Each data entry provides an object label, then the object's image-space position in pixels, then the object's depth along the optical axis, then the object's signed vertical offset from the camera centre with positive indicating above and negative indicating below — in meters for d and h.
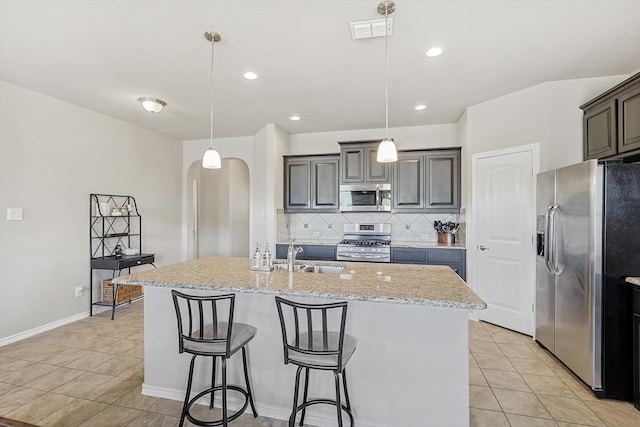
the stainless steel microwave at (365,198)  4.59 +0.27
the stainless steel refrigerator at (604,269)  2.29 -0.38
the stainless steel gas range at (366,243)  4.30 -0.37
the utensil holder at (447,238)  4.38 -0.29
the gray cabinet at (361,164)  4.56 +0.75
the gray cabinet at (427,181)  4.36 +0.49
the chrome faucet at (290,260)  2.38 -0.33
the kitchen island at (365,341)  1.78 -0.77
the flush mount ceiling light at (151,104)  3.58 +1.26
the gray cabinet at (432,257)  4.05 -0.52
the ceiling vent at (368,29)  2.21 +1.34
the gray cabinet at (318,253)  4.52 -0.52
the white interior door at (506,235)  3.40 -0.20
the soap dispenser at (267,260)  2.38 -0.33
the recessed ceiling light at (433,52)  2.58 +1.36
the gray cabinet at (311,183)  4.80 +0.50
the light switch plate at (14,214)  3.21 +0.00
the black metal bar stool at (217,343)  1.80 -0.75
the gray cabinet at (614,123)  2.51 +0.82
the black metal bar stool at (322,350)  1.62 -0.72
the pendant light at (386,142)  2.05 +0.55
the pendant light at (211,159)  2.61 +0.46
